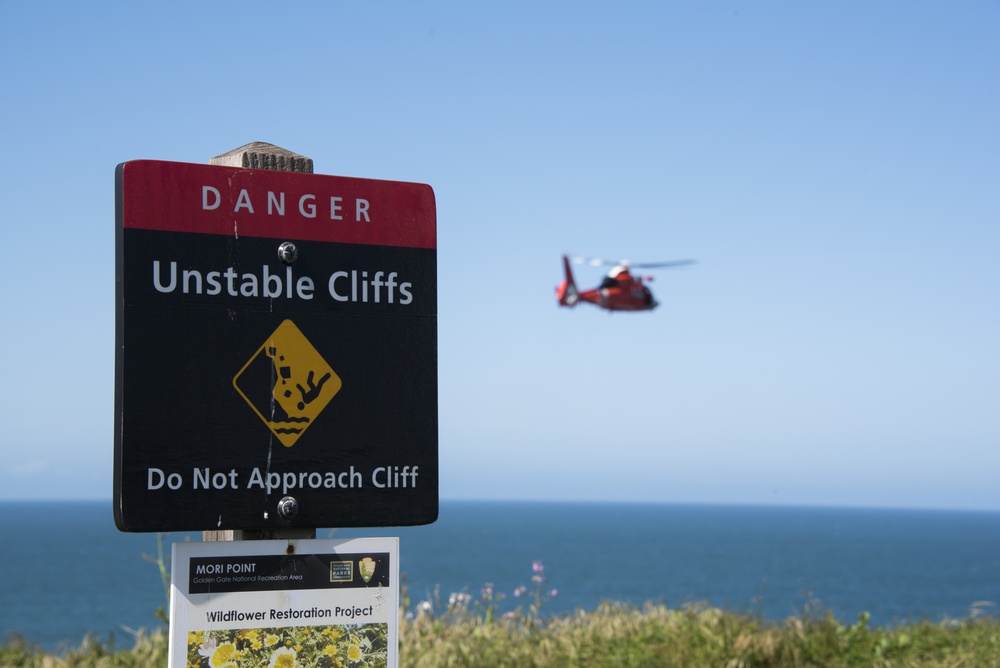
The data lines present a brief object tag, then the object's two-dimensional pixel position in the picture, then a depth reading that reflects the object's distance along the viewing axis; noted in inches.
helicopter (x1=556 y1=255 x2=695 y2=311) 1584.6
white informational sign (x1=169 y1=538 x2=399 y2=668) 116.3
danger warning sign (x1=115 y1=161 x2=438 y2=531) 118.0
